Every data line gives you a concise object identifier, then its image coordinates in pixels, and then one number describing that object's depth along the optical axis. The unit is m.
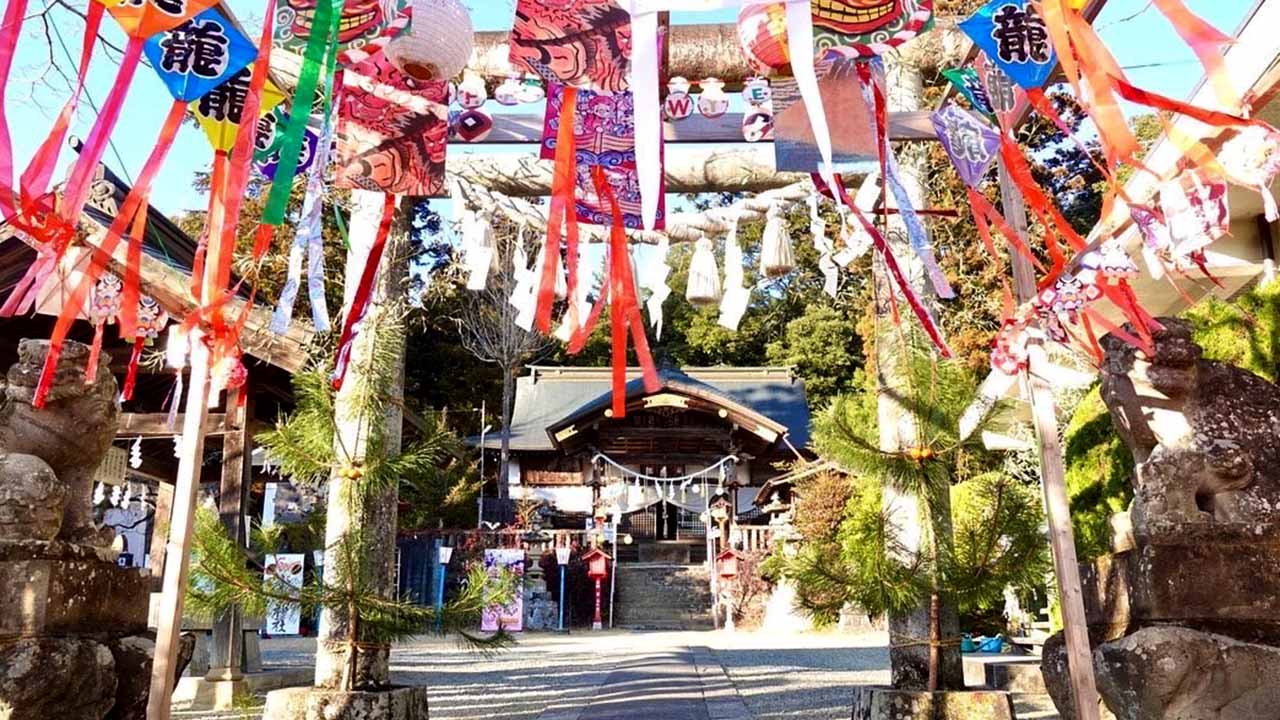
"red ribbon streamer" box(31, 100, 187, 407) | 2.96
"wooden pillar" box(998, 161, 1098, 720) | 2.80
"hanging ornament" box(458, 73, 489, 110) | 4.22
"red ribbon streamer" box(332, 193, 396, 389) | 4.23
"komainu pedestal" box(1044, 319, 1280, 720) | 2.79
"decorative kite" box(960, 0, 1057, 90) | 3.22
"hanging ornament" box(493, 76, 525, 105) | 4.33
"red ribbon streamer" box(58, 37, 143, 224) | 2.74
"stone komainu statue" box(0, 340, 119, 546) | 3.10
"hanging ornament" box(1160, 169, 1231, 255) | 3.12
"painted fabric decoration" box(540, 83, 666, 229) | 4.00
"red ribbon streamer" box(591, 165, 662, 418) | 3.45
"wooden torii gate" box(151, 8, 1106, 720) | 2.92
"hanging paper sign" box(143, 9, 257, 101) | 3.13
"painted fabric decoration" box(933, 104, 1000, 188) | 3.85
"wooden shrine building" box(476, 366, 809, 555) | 20.52
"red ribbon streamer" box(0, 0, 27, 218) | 2.59
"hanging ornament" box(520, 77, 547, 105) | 4.32
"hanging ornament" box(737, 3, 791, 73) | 3.03
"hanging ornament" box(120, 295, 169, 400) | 3.70
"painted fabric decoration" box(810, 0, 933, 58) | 3.00
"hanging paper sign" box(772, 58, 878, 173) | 3.41
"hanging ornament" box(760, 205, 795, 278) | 5.36
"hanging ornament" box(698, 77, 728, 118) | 4.50
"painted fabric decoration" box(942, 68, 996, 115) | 3.87
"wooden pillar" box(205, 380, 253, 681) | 6.91
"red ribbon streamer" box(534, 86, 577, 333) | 3.23
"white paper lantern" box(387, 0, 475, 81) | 2.99
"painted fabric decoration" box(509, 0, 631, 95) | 3.02
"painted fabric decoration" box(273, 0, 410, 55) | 2.98
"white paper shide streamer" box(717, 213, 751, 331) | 5.24
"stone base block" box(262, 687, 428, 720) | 4.09
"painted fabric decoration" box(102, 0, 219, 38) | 2.69
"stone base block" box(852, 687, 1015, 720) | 4.02
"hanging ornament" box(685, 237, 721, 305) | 5.42
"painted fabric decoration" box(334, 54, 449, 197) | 3.82
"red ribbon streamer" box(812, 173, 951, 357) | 3.74
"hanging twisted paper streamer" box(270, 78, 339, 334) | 3.65
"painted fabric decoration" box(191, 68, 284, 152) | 3.38
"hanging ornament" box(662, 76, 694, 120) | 4.55
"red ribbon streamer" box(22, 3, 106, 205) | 2.77
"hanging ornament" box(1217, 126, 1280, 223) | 2.85
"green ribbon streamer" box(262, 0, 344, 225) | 2.76
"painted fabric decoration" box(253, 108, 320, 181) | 3.87
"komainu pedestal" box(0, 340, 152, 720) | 2.87
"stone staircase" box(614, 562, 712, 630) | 17.33
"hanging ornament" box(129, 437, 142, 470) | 8.18
